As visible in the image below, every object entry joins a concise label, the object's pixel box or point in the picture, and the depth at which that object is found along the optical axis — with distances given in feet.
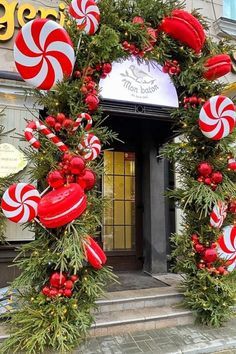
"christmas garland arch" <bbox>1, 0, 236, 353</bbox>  9.02
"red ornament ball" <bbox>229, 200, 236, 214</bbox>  11.60
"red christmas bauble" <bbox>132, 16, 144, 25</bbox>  11.00
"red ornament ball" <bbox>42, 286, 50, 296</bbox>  9.14
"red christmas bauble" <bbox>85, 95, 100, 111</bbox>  9.85
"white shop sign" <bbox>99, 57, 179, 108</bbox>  11.15
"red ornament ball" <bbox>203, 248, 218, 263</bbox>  11.14
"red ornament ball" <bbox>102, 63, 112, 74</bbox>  10.55
